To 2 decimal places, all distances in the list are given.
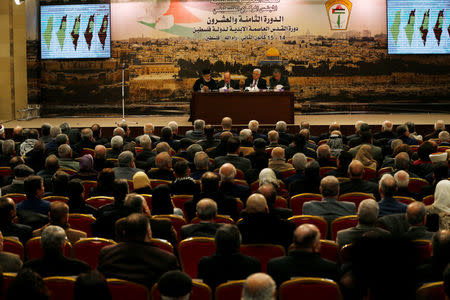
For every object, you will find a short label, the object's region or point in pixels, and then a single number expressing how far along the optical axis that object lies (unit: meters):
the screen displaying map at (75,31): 15.44
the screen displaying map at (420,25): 15.10
